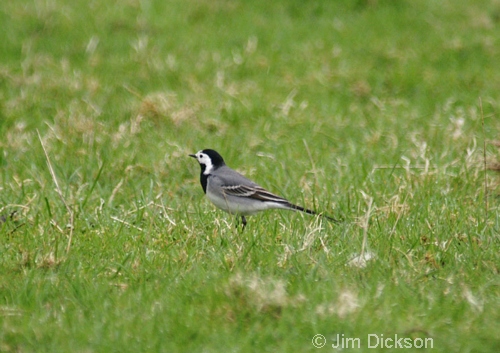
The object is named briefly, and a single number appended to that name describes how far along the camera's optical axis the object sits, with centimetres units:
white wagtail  1367
